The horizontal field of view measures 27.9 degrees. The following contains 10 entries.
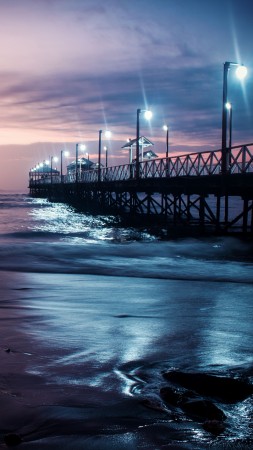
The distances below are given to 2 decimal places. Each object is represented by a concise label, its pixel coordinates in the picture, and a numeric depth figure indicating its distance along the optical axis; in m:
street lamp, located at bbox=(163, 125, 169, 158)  36.47
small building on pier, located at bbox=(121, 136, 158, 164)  39.31
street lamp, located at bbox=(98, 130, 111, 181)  42.12
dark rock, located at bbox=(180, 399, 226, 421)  3.63
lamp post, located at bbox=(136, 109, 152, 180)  31.25
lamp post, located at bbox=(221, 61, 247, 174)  17.66
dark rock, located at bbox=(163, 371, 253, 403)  4.10
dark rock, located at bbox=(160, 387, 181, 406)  3.88
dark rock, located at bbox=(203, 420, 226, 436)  3.43
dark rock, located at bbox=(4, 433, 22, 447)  3.24
